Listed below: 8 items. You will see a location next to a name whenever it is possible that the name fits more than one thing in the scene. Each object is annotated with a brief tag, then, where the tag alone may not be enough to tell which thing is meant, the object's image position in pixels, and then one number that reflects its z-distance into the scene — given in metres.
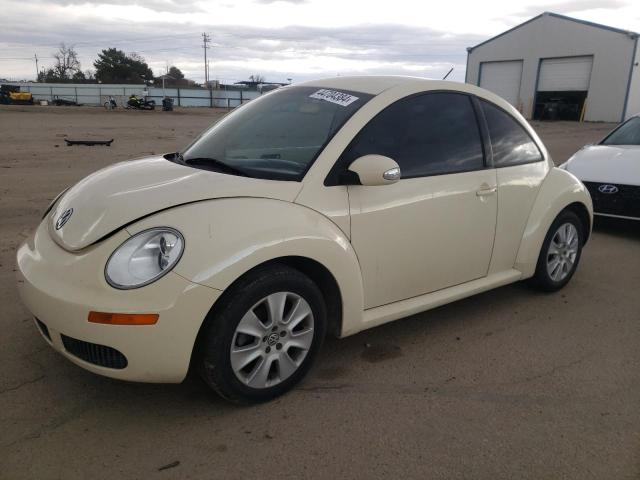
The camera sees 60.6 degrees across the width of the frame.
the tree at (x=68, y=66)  91.38
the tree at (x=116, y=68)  80.50
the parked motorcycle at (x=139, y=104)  41.79
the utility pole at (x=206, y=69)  88.56
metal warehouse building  35.41
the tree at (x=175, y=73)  98.00
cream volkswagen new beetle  2.46
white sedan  6.15
